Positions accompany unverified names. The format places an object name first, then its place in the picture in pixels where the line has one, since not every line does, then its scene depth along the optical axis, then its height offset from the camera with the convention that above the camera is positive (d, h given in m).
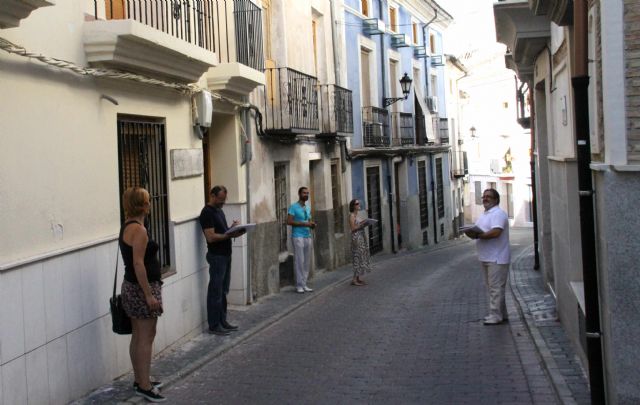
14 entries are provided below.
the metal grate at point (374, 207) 20.11 -0.67
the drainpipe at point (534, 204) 13.35 -0.54
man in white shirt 8.81 -0.84
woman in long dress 13.32 -1.15
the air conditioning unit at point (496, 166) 40.91 +0.54
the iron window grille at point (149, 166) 7.34 +0.28
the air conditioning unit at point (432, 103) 27.02 +2.73
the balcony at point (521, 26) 8.56 +1.74
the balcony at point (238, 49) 9.68 +2.01
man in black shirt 8.59 -0.72
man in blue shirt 12.18 -0.79
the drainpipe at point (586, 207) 5.21 -0.24
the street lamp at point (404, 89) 21.27 +2.57
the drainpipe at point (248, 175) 11.04 +0.19
